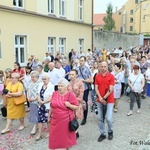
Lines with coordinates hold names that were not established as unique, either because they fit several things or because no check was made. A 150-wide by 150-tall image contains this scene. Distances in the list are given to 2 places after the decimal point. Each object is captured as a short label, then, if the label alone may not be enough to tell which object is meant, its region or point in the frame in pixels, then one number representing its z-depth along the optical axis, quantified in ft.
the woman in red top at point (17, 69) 18.95
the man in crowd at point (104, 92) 12.19
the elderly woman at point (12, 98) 13.77
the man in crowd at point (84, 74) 14.69
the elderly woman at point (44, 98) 12.36
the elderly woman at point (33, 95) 13.21
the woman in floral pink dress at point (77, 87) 12.13
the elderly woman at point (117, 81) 17.95
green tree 162.43
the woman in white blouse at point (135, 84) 17.58
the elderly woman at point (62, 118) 9.59
